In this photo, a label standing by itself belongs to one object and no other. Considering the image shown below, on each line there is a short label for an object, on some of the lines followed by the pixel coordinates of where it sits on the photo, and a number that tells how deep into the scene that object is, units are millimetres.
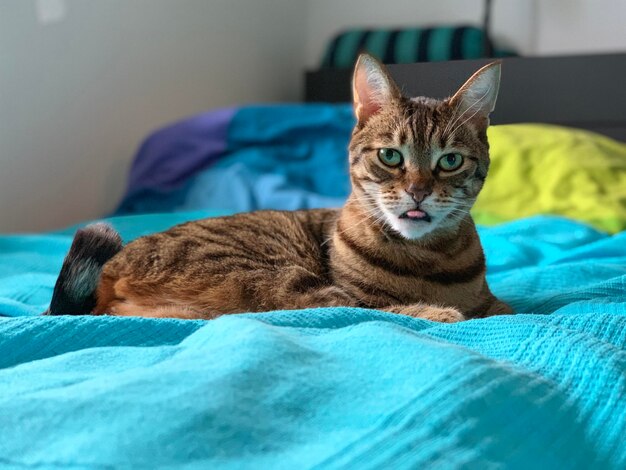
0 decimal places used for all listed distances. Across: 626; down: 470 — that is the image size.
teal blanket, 584
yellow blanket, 1839
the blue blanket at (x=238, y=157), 2223
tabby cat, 1070
